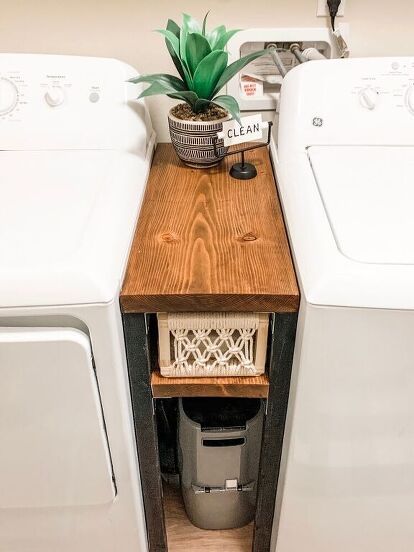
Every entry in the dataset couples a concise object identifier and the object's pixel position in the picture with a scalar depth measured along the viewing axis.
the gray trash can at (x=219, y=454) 1.18
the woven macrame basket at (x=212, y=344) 0.87
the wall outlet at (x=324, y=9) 1.20
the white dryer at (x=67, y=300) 0.80
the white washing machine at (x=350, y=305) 0.80
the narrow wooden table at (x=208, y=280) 0.83
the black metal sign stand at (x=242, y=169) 1.13
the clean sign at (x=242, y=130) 1.08
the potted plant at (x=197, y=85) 1.05
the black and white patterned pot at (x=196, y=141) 1.10
